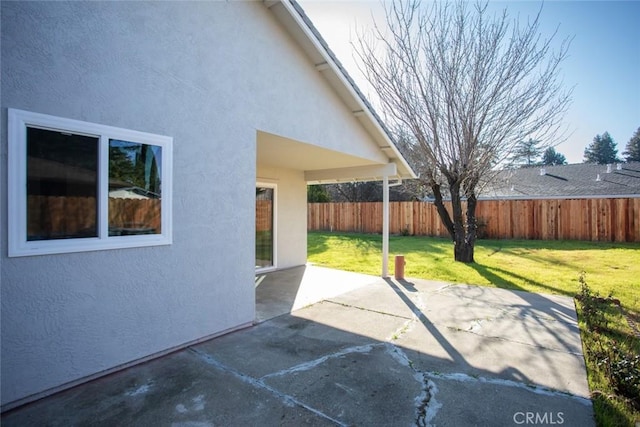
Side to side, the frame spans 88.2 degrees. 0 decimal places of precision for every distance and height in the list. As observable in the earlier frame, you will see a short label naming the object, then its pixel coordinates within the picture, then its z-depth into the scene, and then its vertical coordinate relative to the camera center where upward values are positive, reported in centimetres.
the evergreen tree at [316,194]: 2694 +166
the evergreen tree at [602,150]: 5119 +975
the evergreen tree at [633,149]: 4756 +931
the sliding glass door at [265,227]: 1017 -37
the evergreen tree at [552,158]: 5231 +873
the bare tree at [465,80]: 970 +404
